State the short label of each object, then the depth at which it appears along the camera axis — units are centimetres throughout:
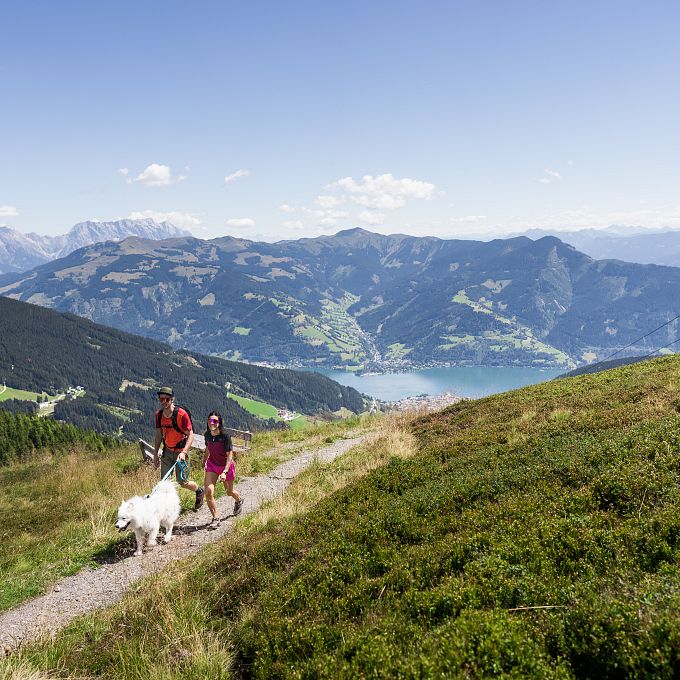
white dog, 1001
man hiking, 1159
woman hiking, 1155
